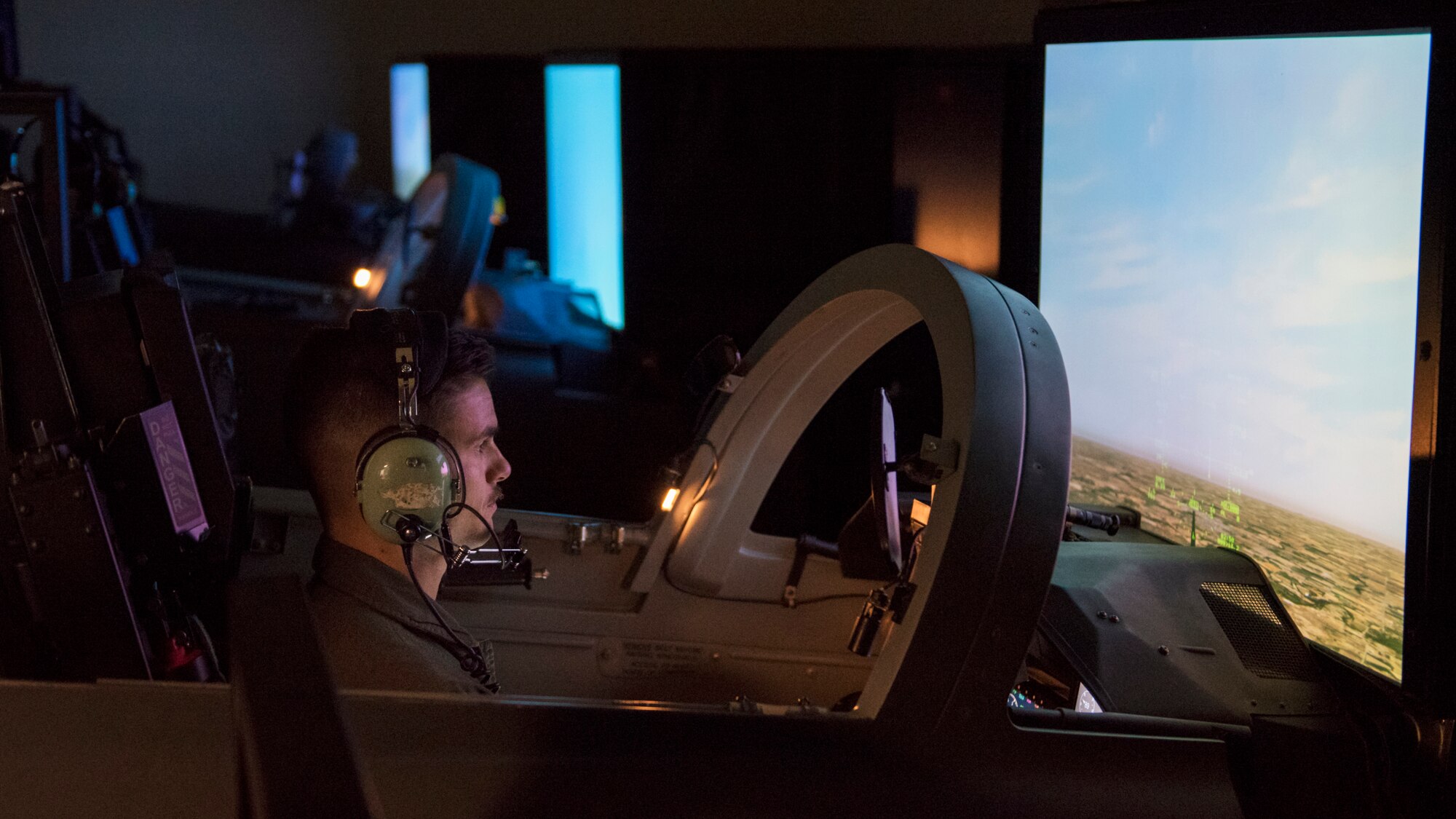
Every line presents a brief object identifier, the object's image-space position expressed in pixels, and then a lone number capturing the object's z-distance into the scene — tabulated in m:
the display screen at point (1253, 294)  1.50
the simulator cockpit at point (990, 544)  1.22
